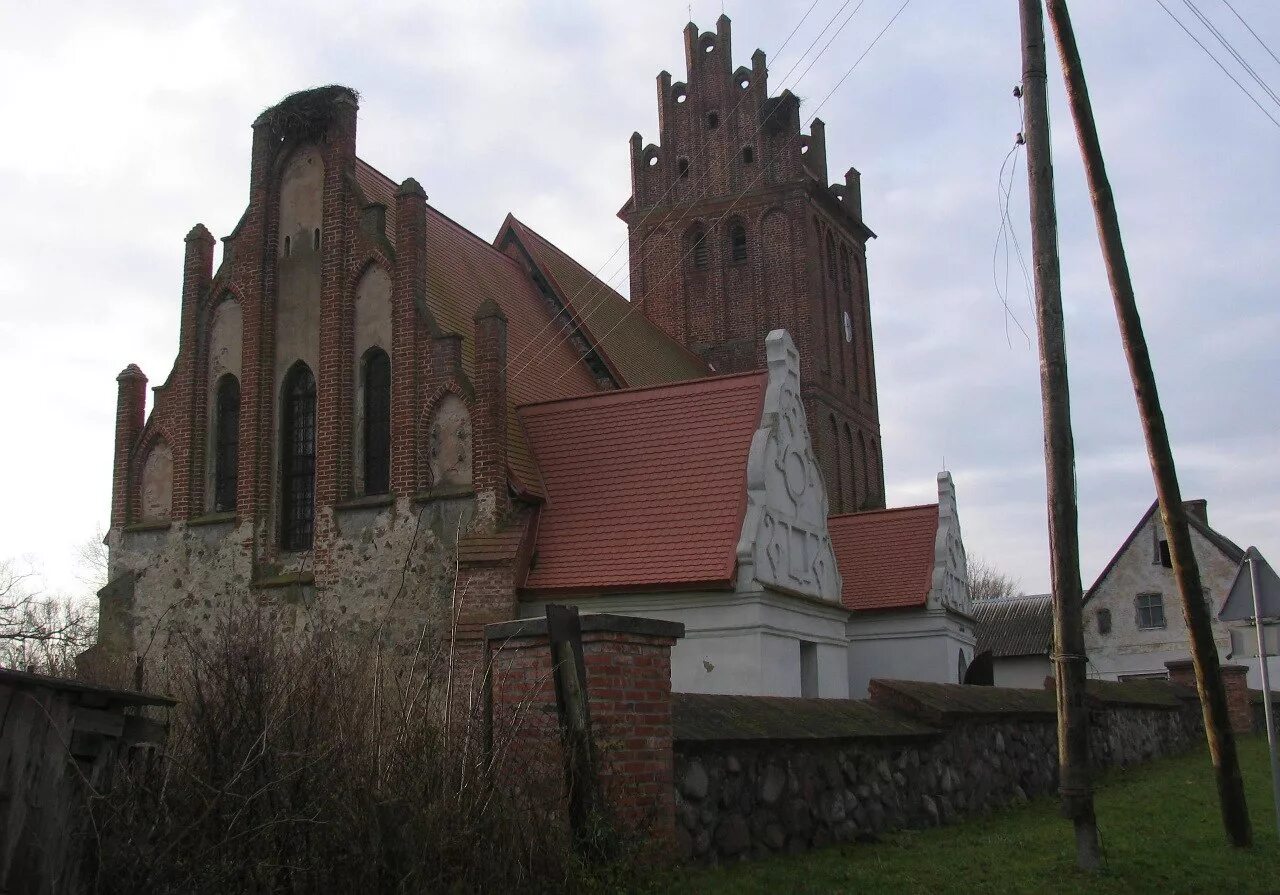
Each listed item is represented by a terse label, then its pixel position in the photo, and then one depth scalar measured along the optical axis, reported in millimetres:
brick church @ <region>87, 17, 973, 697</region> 17219
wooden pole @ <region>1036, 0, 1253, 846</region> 10977
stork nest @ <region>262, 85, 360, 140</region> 20312
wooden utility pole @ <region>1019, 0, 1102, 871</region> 9352
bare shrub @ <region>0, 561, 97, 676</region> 9562
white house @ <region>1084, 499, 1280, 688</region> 41250
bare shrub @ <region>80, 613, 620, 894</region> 5336
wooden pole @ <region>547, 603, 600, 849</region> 6926
